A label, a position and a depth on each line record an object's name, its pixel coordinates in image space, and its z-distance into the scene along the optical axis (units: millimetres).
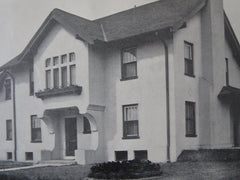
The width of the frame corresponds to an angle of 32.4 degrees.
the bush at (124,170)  13289
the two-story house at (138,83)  20094
